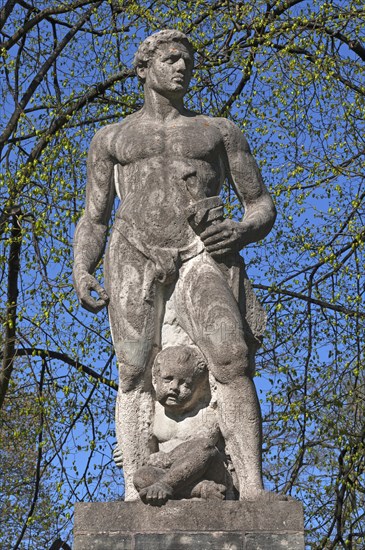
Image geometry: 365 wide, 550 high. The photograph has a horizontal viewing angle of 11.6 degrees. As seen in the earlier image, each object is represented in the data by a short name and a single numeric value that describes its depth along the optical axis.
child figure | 9.19
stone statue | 9.49
